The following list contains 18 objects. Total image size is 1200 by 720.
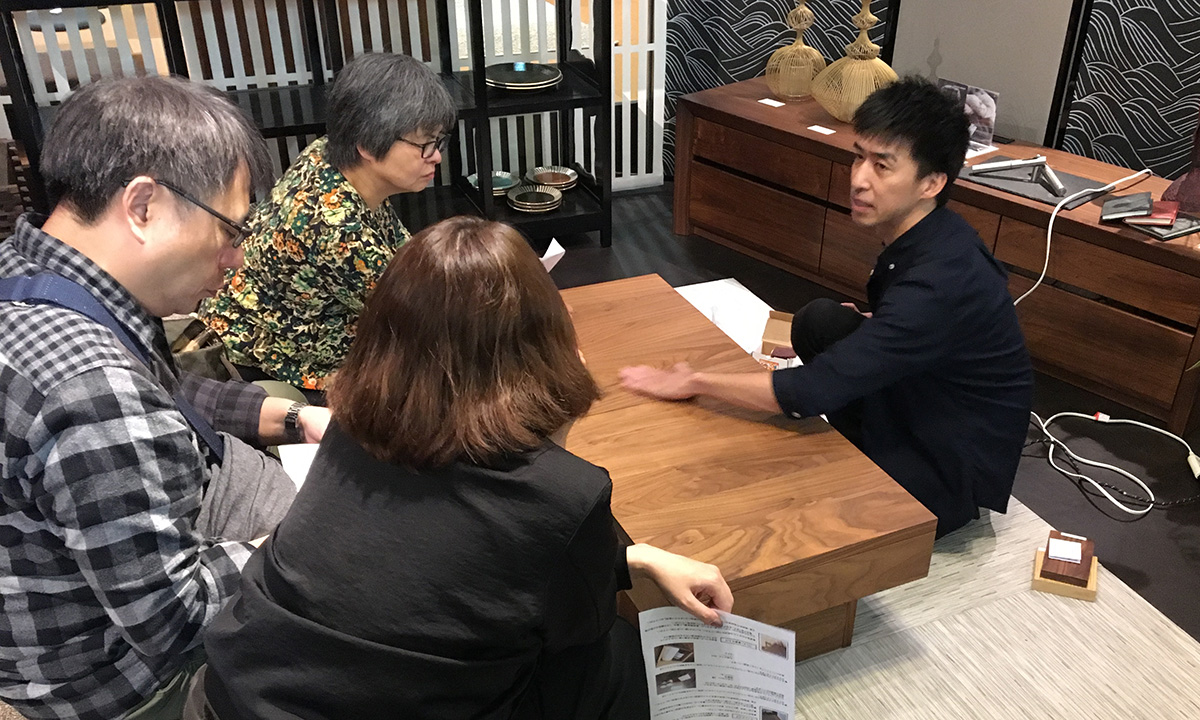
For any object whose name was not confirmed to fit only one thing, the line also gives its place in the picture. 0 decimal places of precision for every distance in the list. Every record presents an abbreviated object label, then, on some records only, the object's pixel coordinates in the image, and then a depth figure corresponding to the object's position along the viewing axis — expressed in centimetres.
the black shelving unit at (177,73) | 275
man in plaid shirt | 104
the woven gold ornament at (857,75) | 317
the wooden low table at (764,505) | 159
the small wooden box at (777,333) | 267
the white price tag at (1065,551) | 207
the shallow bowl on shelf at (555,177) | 379
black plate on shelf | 340
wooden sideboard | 252
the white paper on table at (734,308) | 302
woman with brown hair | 100
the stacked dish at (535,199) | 362
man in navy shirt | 189
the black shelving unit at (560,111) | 330
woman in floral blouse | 199
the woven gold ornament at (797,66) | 342
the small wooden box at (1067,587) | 202
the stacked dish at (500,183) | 373
